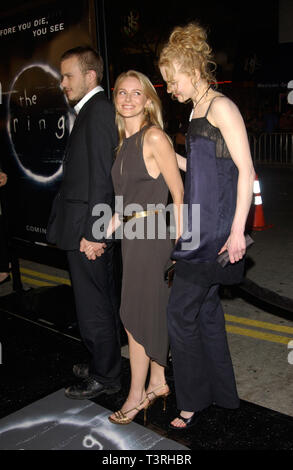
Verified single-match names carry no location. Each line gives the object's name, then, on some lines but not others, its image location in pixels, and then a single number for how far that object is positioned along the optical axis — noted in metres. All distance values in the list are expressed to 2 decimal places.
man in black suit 2.88
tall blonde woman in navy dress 2.39
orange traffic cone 8.03
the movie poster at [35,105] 3.75
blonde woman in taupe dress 2.69
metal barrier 17.47
